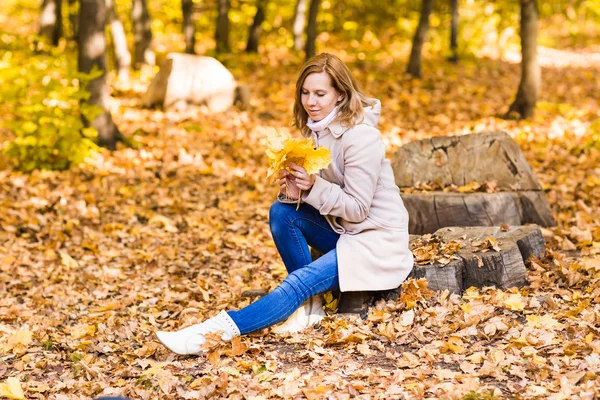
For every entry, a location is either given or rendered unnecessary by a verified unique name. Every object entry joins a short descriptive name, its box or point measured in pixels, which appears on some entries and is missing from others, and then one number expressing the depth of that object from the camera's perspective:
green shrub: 7.71
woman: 3.76
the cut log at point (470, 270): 4.11
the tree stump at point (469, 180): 5.18
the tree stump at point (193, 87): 10.61
